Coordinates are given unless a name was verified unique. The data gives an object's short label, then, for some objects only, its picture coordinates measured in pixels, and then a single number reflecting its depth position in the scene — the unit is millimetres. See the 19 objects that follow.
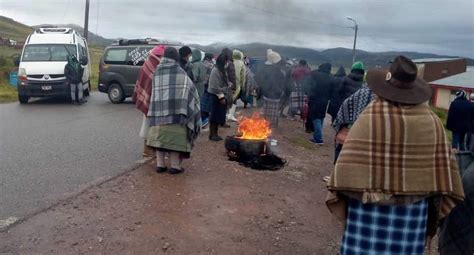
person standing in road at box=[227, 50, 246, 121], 12289
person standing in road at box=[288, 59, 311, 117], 13250
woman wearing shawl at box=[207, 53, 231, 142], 9684
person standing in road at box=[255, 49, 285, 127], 12594
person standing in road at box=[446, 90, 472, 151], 11844
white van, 16141
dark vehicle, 16703
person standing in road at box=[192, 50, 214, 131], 10570
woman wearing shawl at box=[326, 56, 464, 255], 2895
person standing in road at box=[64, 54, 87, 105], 16062
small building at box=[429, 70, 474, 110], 44066
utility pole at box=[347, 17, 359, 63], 28975
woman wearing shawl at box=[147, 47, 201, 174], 6684
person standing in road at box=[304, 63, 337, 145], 11039
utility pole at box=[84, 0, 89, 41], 32891
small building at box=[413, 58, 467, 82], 51753
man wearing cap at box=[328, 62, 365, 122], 8484
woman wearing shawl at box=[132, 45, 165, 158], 7332
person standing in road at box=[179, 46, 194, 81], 7798
